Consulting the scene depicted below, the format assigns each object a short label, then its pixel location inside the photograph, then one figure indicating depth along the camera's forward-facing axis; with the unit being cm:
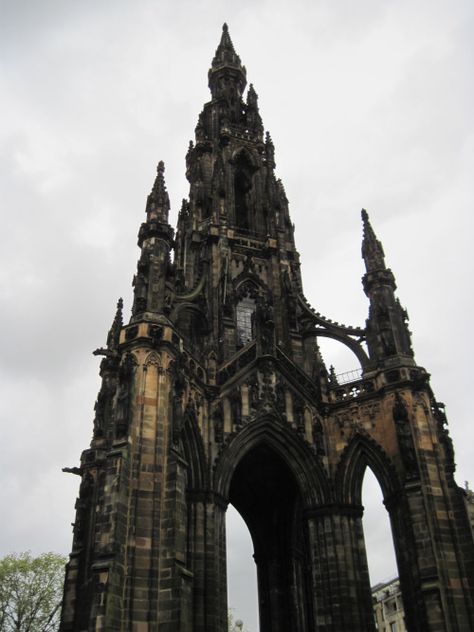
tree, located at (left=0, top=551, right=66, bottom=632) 2627
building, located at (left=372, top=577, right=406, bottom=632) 4944
